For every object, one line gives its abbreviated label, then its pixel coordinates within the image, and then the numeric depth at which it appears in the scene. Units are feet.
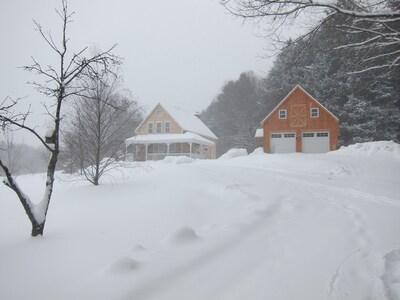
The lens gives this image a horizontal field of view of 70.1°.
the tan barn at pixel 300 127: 77.46
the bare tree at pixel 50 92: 13.98
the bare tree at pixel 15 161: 71.50
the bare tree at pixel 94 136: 31.91
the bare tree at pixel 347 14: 19.17
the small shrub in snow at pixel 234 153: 76.15
